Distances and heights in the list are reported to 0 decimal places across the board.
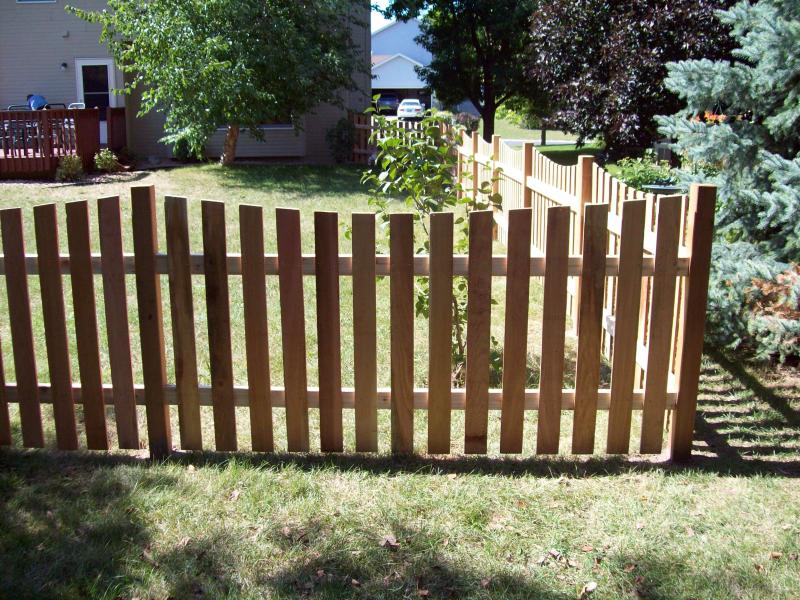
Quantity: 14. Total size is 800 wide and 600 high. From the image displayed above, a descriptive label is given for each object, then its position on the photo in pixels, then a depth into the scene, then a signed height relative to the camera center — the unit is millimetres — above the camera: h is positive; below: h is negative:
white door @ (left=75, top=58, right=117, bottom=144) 20953 +688
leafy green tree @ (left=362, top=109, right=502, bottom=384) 5527 -396
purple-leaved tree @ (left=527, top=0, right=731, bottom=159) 13773 +979
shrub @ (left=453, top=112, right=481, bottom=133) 32306 -198
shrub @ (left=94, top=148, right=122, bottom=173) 16688 -965
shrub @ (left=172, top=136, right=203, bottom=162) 18016 -877
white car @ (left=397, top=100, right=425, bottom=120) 46062 +262
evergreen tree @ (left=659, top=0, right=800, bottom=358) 5516 -368
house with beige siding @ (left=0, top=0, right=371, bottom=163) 20656 +945
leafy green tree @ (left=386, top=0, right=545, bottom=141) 27094 +2029
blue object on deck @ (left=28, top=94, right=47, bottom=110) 19977 +210
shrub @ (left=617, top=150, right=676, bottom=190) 11691 -881
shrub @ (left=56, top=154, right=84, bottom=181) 15797 -1046
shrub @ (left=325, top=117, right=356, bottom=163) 20156 -637
